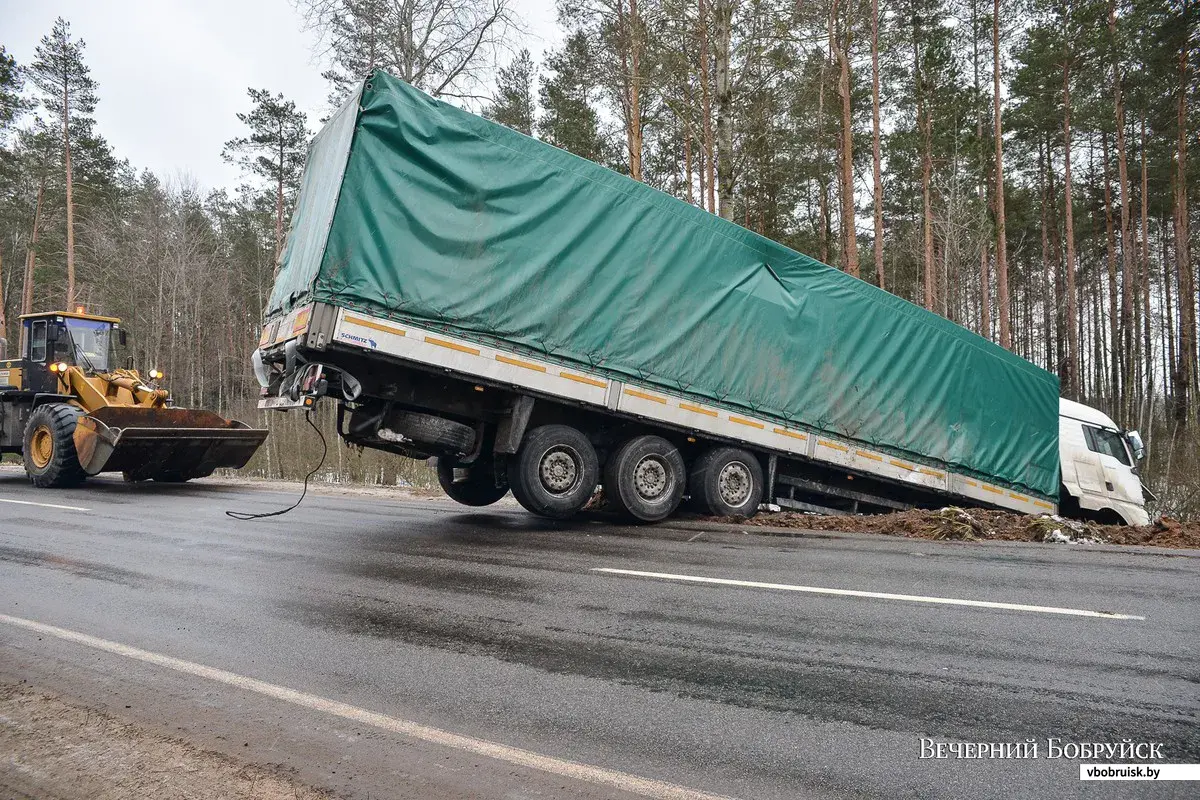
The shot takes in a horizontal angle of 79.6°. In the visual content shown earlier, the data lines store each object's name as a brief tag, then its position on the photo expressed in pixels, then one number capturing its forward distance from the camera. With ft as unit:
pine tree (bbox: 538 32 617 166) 72.18
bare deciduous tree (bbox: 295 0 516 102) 60.39
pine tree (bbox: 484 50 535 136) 76.13
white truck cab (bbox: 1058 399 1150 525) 39.19
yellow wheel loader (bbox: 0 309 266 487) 37.52
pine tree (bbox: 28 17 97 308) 90.02
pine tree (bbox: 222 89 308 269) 95.45
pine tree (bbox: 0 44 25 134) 85.30
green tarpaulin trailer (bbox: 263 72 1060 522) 21.47
